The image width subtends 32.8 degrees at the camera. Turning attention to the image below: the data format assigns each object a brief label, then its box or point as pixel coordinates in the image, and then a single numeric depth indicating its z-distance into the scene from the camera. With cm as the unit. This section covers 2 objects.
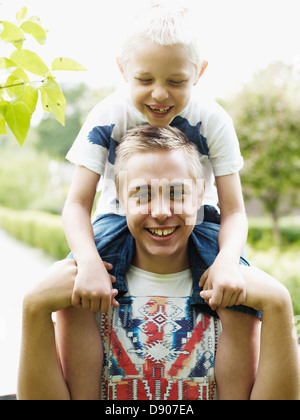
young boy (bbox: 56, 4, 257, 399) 200
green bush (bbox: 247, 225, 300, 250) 1302
